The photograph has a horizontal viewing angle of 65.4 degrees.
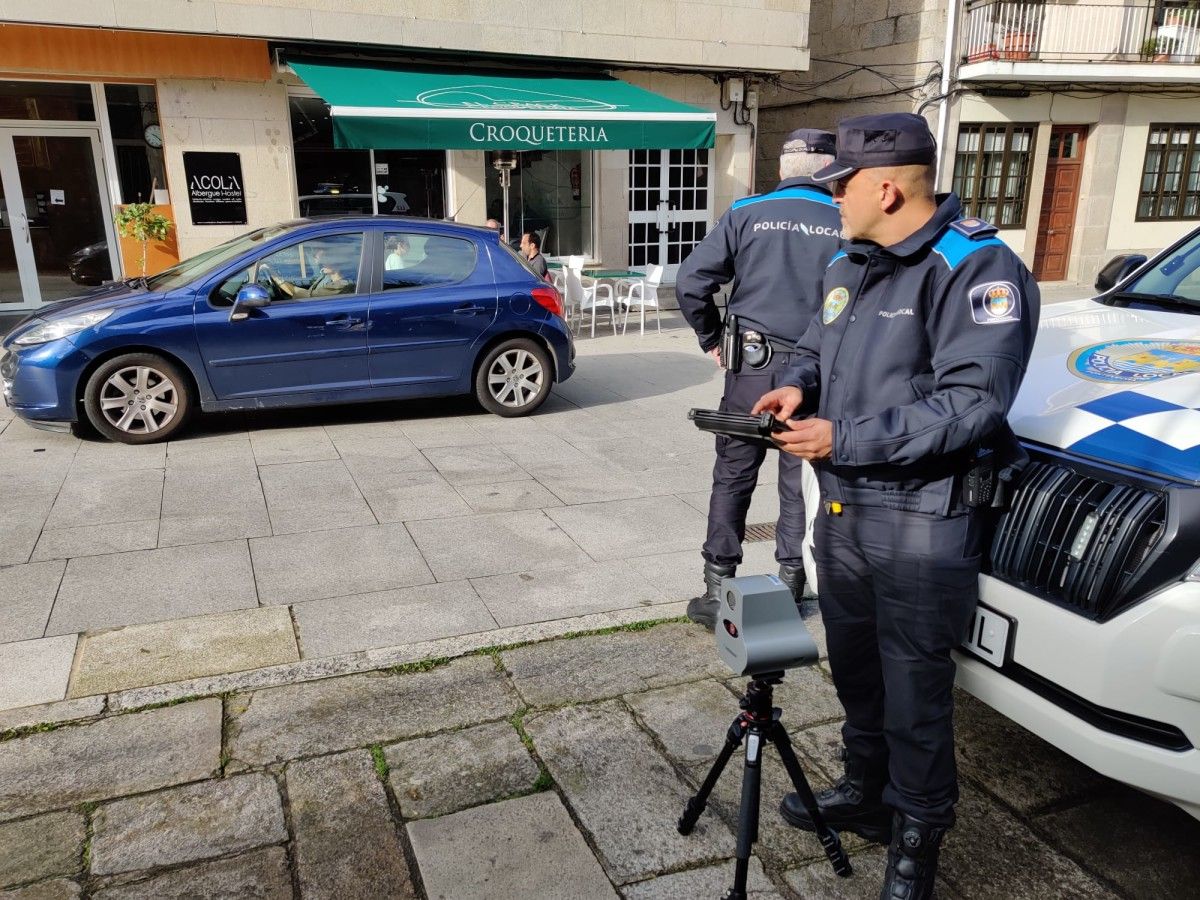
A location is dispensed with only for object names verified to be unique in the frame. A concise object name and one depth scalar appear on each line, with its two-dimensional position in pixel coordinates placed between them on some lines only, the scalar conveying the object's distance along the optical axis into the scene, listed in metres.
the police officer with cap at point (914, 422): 2.09
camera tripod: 2.24
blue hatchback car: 6.48
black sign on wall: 11.52
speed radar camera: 2.19
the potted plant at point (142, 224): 11.26
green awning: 10.73
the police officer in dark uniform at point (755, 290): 3.75
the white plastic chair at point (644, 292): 11.53
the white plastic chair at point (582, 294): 11.23
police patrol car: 2.08
